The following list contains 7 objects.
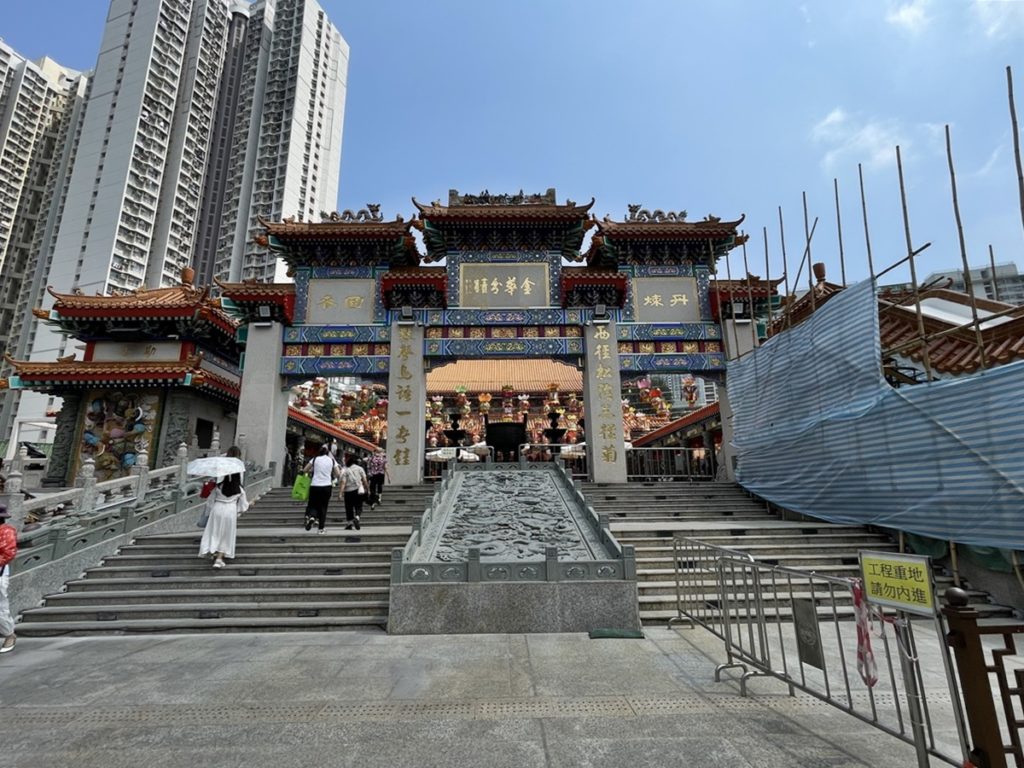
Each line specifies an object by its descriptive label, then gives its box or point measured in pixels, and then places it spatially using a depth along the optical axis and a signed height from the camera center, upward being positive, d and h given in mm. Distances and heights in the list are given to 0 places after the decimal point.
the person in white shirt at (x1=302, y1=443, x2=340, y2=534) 9109 +131
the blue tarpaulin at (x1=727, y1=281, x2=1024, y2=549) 6277 +930
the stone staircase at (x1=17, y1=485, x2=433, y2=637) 6383 -1426
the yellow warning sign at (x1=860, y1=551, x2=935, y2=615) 2646 -501
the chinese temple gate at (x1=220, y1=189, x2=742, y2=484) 15195 +5920
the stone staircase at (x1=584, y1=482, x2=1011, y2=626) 6875 -770
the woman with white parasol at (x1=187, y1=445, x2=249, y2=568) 7672 -265
